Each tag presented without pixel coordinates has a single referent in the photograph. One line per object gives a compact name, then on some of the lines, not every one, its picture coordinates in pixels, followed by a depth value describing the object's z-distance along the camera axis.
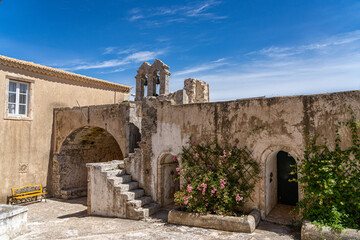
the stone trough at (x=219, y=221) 6.70
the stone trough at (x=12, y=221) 6.39
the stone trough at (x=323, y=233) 5.43
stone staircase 8.56
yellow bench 11.17
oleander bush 7.43
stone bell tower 12.63
